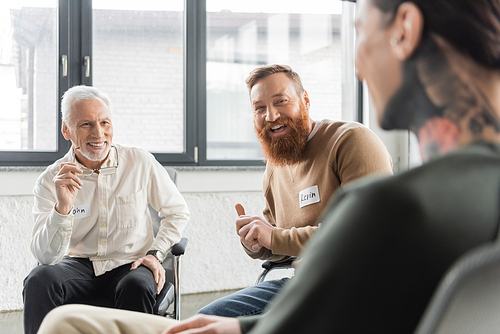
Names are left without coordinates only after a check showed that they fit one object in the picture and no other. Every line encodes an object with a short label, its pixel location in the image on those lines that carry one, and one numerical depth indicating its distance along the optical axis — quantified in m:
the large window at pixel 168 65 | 3.45
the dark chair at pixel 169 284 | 1.99
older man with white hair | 1.95
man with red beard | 1.66
